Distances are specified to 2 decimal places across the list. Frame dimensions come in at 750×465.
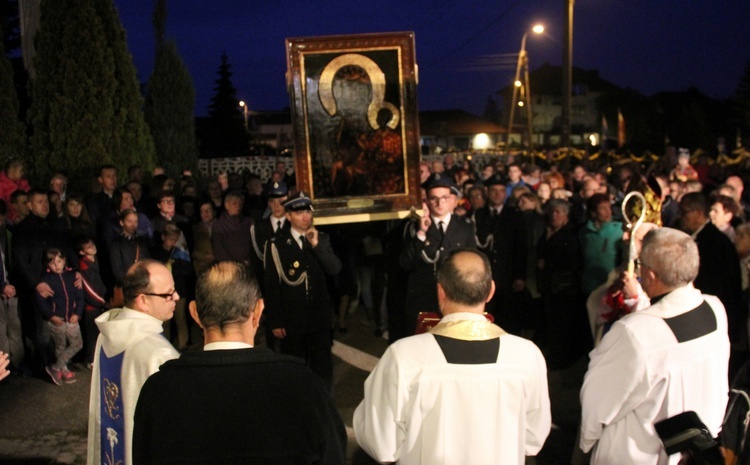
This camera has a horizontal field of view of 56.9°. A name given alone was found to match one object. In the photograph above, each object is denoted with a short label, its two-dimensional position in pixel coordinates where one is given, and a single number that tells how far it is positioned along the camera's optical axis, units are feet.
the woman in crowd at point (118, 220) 23.70
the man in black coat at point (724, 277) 17.54
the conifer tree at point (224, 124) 116.47
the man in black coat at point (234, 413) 7.16
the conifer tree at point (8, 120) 34.60
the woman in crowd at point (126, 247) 22.76
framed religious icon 22.72
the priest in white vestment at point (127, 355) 9.87
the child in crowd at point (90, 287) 22.67
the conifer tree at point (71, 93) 35.09
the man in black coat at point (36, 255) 22.00
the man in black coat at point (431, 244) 19.15
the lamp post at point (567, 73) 47.01
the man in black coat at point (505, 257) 23.43
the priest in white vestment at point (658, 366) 9.98
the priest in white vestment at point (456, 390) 8.97
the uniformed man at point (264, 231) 20.13
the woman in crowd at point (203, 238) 25.68
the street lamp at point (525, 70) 81.35
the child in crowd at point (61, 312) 21.50
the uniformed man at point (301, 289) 18.22
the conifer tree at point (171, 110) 63.46
